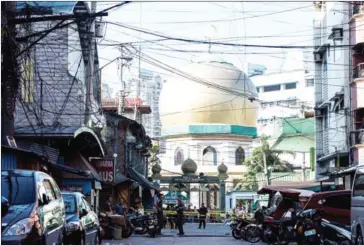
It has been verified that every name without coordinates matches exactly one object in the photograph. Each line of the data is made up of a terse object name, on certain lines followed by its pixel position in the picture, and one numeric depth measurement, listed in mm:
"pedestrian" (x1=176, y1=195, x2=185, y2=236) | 33406
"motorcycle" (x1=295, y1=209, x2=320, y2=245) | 21016
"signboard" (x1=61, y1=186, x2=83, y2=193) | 29778
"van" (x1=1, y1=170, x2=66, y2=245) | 11617
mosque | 74312
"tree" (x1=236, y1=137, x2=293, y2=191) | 72938
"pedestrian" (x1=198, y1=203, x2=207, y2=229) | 44812
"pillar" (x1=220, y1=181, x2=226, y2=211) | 66556
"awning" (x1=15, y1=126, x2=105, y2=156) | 27344
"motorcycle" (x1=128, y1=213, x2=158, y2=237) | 33188
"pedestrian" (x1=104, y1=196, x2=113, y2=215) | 32531
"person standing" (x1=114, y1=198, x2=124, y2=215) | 33788
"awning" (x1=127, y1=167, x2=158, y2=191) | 49875
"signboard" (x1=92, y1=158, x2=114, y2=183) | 33875
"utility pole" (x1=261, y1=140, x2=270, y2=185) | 63906
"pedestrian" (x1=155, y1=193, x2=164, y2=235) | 33028
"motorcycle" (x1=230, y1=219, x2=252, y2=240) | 29641
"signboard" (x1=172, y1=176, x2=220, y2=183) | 58219
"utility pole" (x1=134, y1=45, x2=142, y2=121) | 64250
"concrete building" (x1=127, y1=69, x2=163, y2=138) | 89294
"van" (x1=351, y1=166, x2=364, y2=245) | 16516
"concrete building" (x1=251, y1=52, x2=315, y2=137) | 107062
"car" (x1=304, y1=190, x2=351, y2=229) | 22984
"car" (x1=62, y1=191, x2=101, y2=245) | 16109
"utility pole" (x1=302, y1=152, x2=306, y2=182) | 61459
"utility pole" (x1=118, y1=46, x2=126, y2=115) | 45419
